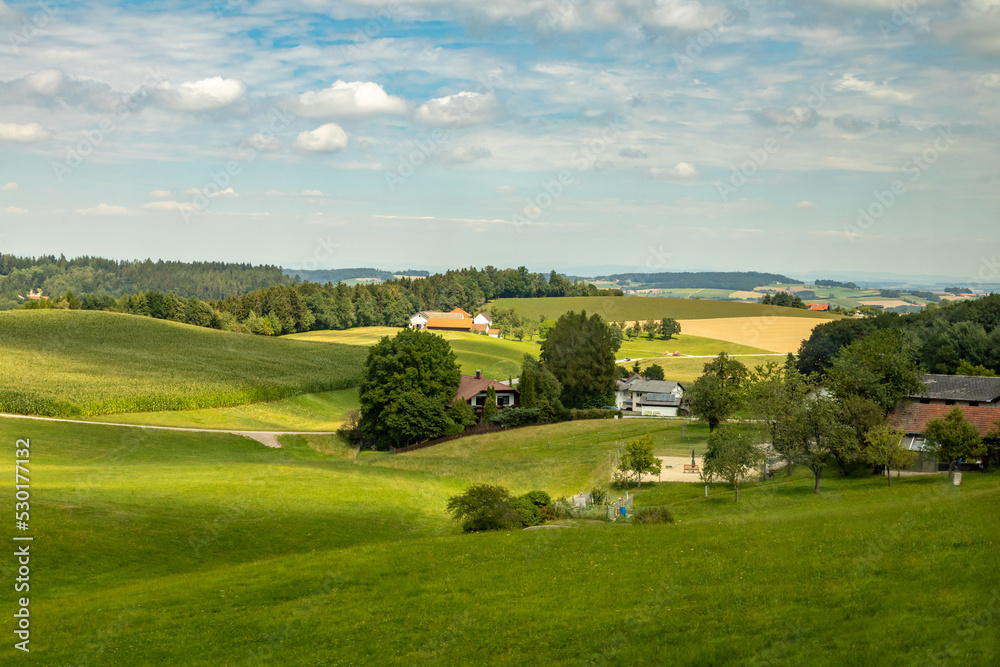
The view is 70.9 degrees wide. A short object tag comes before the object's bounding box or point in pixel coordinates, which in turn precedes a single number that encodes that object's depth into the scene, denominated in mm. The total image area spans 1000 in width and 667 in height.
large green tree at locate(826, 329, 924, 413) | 49656
